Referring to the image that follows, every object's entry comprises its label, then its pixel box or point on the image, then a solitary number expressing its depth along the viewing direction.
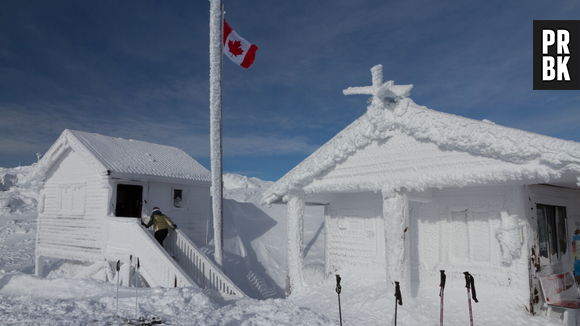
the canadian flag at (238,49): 12.62
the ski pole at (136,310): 6.41
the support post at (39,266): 15.58
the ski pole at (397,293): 5.34
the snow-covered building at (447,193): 6.83
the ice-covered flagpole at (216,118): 11.76
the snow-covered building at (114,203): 11.31
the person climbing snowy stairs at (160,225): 11.44
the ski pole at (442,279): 5.25
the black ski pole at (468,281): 5.20
